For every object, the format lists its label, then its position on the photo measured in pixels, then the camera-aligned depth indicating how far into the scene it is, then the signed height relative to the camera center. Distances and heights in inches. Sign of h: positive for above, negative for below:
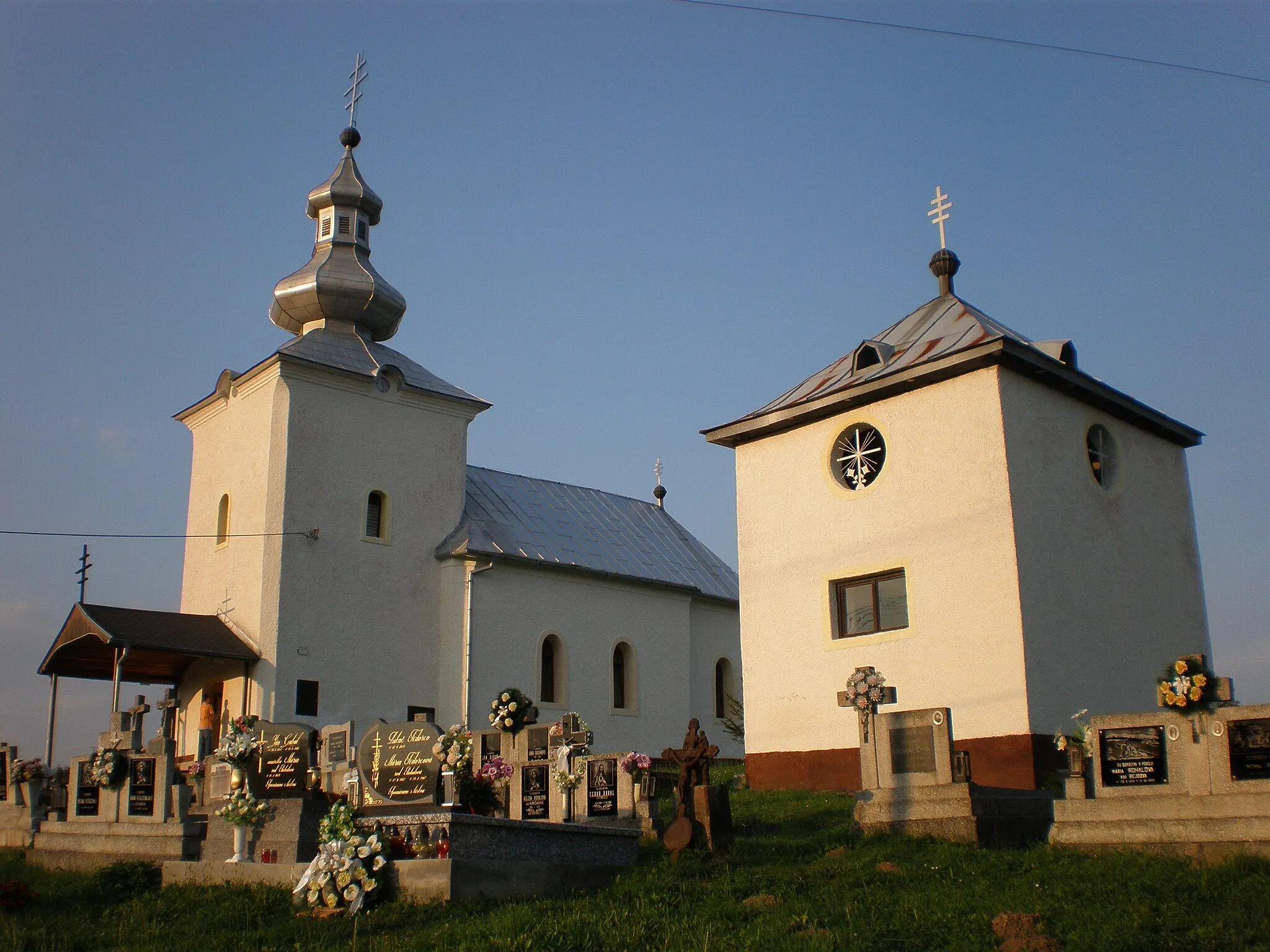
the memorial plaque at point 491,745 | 768.9 +12.8
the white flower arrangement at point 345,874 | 461.1 -37.9
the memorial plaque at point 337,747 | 629.0 +10.8
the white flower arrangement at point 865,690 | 618.2 +33.9
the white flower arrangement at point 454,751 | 516.1 +6.8
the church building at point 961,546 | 703.7 +125.8
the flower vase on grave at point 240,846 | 557.0 -32.6
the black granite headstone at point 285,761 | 586.9 +4.1
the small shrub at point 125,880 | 541.0 -45.9
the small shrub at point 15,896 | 504.4 -47.9
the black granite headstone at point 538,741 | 682.8 +13.2
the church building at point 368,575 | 963.3 +160.1
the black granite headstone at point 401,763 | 521.0 +2.2
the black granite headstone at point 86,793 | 655.1 -10.1
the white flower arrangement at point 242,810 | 557.0 -17.1
